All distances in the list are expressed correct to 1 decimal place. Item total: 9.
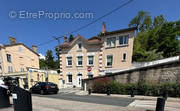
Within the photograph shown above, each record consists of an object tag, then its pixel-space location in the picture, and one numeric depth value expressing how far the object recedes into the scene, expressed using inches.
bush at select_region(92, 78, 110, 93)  394.3
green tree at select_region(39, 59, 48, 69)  1640.1
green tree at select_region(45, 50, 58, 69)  1689.1
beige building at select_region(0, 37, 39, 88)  785.6
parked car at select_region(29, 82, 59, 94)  379.2
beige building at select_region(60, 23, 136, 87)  546.6
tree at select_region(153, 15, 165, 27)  1040.5
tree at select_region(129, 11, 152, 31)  1064.3
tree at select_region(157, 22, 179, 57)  765.3
